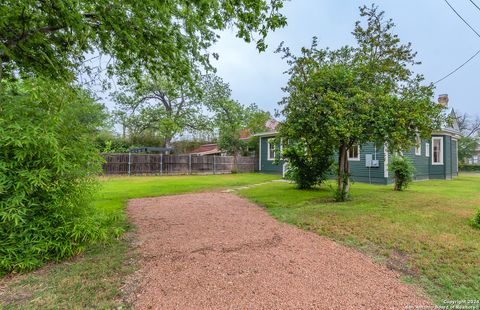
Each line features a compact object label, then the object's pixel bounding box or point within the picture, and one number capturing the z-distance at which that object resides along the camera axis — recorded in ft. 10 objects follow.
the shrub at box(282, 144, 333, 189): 31.59
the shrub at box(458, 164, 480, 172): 90.34
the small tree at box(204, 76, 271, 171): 70.13
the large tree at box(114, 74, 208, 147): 74.90
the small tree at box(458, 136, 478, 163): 94.63
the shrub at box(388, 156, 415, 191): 30.73
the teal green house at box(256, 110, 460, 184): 40.22
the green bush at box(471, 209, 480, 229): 15.14
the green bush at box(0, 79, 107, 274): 9.14
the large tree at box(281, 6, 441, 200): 19.69
